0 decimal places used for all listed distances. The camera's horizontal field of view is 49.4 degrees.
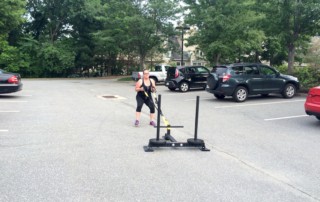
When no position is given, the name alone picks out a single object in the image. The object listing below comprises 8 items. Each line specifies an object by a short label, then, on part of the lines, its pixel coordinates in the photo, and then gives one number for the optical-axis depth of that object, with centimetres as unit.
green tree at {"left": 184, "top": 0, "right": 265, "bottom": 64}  2223
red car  911
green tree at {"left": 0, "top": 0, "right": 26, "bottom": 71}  3183
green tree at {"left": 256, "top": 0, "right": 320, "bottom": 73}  1712
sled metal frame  671
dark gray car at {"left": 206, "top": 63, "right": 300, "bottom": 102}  1455
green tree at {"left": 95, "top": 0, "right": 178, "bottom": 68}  2902
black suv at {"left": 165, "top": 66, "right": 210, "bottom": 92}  2003
